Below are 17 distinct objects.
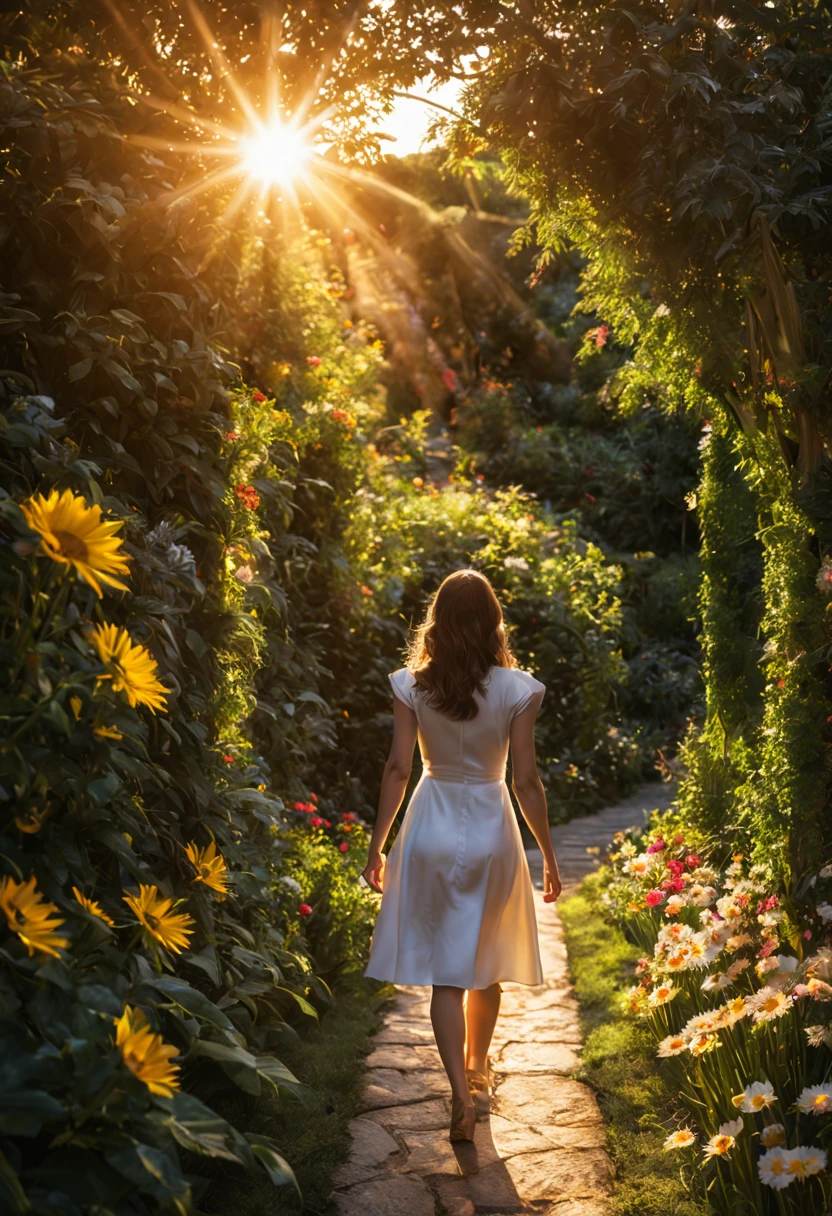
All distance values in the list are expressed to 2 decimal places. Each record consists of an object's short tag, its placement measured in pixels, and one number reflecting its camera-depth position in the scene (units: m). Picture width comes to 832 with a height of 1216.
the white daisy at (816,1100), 2.30
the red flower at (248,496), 3.38
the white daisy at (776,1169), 2.21
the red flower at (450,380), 14.63
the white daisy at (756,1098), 2.45
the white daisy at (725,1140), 2.49
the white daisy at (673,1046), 3.02
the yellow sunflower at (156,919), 1.94
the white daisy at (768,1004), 2.66
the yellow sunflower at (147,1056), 1.61
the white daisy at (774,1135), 2.39
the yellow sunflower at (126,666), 1.80
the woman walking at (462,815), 3.30
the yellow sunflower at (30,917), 1.60
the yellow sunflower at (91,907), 1.85
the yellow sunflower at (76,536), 1.73
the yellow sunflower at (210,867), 2.39
